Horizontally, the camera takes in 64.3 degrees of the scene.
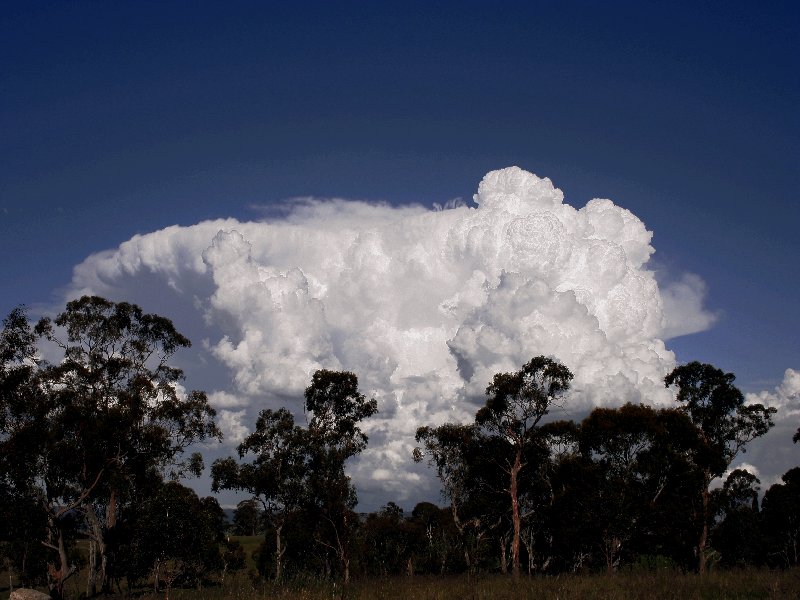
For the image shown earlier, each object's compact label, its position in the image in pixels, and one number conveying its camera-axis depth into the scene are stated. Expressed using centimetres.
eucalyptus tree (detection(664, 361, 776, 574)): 4438
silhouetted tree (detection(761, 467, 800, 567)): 5988
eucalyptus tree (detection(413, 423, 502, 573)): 4615
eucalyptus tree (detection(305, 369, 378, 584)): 4500
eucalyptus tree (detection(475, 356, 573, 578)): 3994
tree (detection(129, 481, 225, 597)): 2795
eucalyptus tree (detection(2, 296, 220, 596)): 3253
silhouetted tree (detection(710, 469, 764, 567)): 4694
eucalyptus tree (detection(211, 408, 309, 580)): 4531
